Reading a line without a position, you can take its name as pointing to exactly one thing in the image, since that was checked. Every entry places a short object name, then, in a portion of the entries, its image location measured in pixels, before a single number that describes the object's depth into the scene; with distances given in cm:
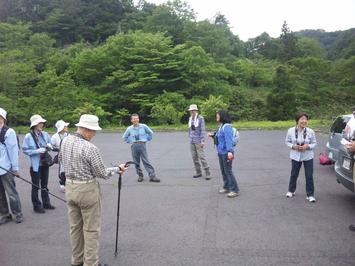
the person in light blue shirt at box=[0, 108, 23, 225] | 640
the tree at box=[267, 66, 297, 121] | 3058
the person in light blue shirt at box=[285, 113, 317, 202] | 734
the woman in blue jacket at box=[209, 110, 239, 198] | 780
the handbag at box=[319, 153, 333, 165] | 987
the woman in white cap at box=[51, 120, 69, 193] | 817
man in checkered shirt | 439
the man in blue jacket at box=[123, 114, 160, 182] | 952
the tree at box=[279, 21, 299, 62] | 4947
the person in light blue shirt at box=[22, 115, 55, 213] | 702
